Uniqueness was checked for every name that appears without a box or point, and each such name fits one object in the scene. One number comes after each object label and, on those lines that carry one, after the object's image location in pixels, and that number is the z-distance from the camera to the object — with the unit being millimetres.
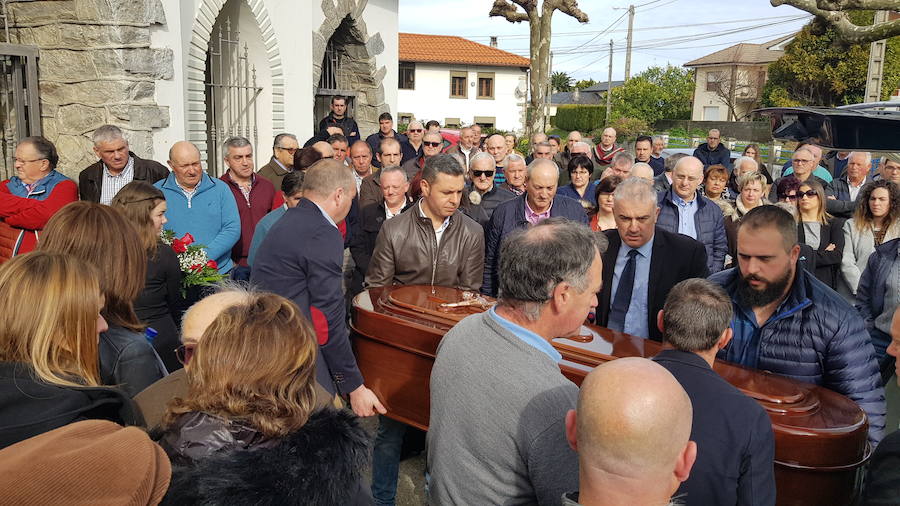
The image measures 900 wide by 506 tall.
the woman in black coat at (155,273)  3484
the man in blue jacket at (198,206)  5047
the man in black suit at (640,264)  3410
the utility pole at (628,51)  47875
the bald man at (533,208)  4711
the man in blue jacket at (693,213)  5152
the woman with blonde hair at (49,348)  1820
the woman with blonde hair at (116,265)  2428
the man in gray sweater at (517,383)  1729
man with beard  2578
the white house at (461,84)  46594
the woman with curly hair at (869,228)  5070
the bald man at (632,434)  1327
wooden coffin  2125
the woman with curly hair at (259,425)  1537
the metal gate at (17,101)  6672
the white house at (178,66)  6715
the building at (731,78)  47969
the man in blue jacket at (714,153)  10721
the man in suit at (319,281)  3158
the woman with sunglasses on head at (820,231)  5129
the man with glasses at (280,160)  6777
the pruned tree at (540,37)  18375
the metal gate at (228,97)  9492
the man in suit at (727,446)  1905
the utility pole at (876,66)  15688
